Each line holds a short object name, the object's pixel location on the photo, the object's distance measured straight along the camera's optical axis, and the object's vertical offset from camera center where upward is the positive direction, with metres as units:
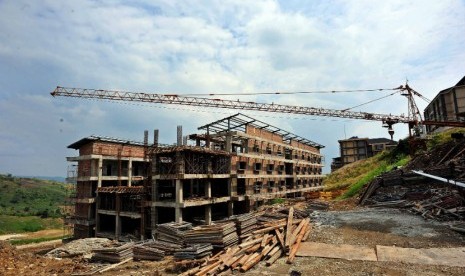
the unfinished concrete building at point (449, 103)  61.69 +16.26
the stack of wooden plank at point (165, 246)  15.00 -3.09
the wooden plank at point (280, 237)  12.93 -2.45
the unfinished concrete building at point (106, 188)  36.56 -0.32
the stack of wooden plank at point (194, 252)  12.75 -2.89
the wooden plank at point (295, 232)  13.45 -2.39
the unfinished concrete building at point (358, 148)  95.69 +10.38
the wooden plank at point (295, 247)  11.92 -2.78
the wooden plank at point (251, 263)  11.16 -3.04
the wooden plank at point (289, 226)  13.42 -2.14
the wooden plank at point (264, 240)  12.99 -2.53
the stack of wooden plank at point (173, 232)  15.18 -2.46
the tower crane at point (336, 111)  54.38 +14.57
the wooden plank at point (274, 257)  11.66 -2.97
